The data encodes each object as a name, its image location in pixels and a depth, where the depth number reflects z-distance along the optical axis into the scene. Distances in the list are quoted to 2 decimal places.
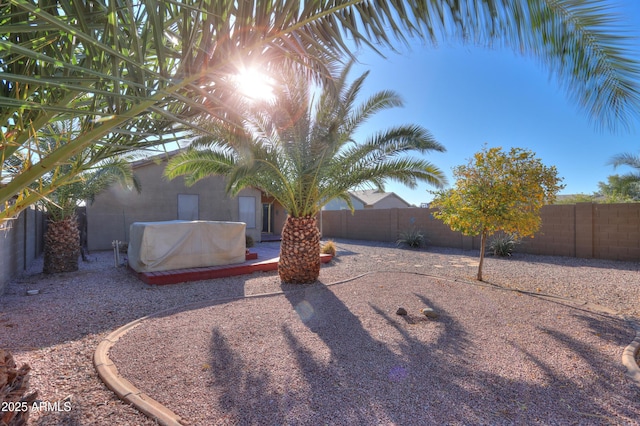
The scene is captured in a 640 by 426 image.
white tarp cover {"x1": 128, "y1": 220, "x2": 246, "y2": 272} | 8.11
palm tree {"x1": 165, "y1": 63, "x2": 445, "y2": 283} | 6.39
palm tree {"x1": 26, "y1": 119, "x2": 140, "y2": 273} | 8.62
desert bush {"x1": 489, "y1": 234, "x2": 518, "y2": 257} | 12.19
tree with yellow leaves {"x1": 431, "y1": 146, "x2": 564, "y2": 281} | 7.15
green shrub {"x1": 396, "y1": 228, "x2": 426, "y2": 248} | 15.58
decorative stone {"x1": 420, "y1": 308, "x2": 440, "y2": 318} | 5.06
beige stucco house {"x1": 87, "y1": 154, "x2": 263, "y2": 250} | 13.08
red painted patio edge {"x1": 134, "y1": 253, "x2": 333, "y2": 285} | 7.47
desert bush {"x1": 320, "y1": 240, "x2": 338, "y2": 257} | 12.14
